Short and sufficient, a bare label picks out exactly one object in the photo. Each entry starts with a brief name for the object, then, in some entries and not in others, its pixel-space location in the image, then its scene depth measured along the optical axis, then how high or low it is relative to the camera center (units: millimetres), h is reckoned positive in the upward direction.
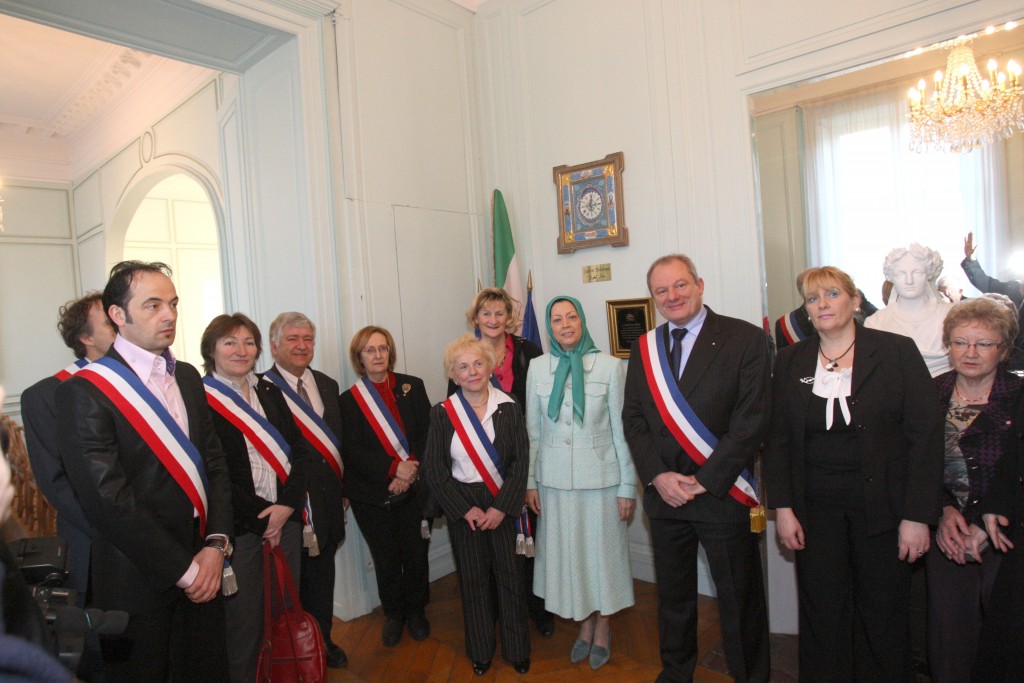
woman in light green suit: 2328 -574
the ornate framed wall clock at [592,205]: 3160 +629
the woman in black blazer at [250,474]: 2078 -431
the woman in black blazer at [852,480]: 1799 -495
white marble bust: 2163 +6
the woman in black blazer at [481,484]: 2336 -552
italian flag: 3477 +414
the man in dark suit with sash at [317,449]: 2469 -417
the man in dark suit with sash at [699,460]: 1987 -446
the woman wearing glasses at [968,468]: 1781 -474
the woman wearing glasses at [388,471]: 2646 -541
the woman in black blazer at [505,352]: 2691 -82
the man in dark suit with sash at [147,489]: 1547 -334
